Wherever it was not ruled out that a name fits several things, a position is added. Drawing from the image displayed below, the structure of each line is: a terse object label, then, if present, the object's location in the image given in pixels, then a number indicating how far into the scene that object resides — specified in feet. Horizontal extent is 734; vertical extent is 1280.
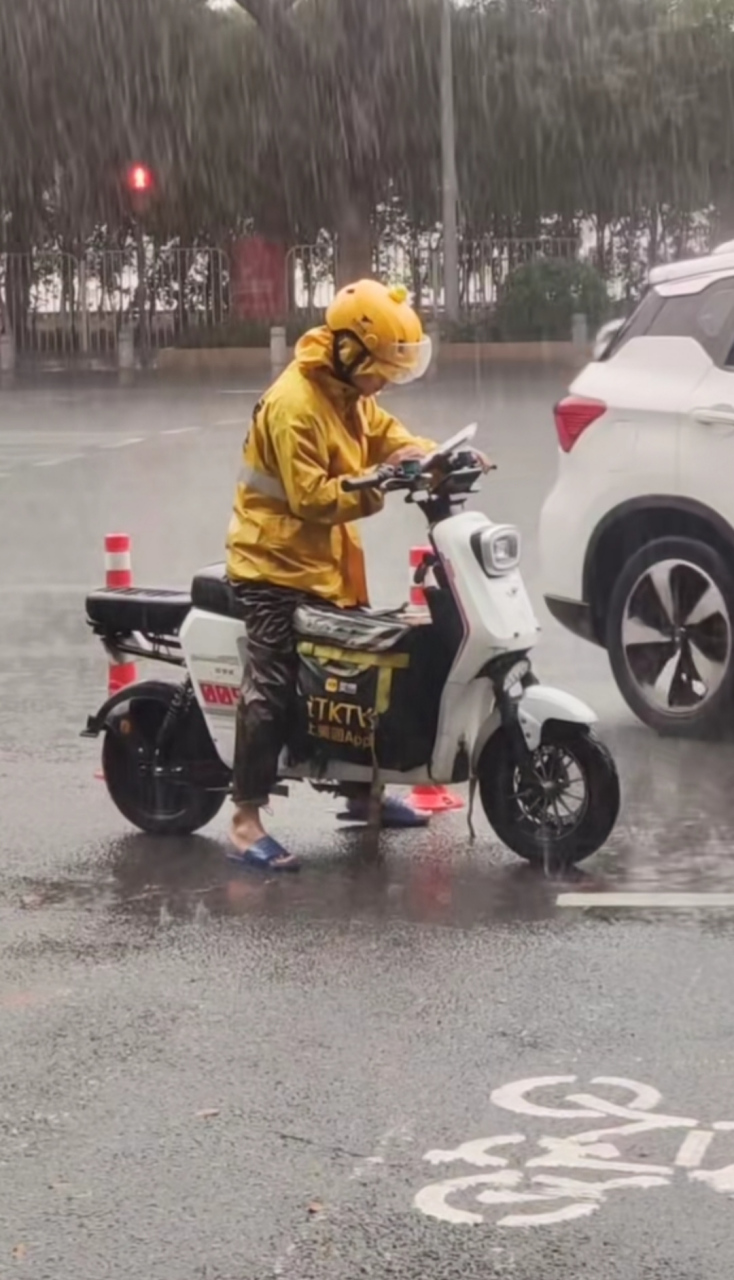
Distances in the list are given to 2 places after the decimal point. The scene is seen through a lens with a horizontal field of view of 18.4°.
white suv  27.66
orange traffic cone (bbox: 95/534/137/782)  28.43
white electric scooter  21.31
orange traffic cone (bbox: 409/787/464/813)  24.40
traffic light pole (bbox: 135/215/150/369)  136.98
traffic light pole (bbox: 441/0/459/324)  116.47
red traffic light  124.44
